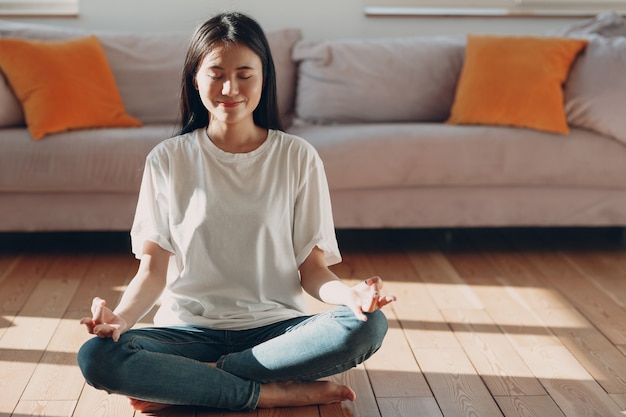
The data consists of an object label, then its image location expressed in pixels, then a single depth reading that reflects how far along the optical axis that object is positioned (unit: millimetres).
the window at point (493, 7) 4004
